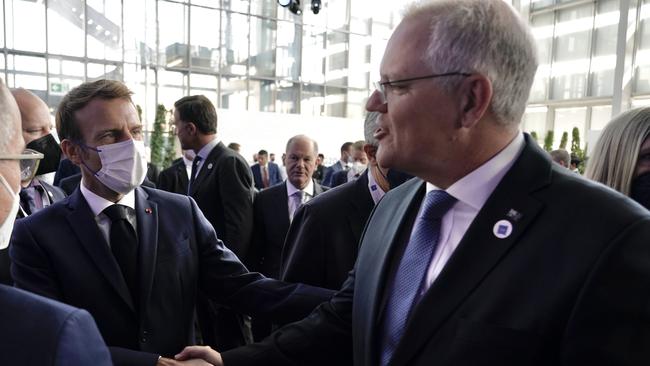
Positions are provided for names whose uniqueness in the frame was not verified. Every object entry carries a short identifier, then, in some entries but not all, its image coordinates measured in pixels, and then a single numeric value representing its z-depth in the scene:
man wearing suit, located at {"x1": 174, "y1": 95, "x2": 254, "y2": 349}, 3.99
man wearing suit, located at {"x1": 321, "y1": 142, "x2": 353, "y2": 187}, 10.15
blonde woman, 1.96
